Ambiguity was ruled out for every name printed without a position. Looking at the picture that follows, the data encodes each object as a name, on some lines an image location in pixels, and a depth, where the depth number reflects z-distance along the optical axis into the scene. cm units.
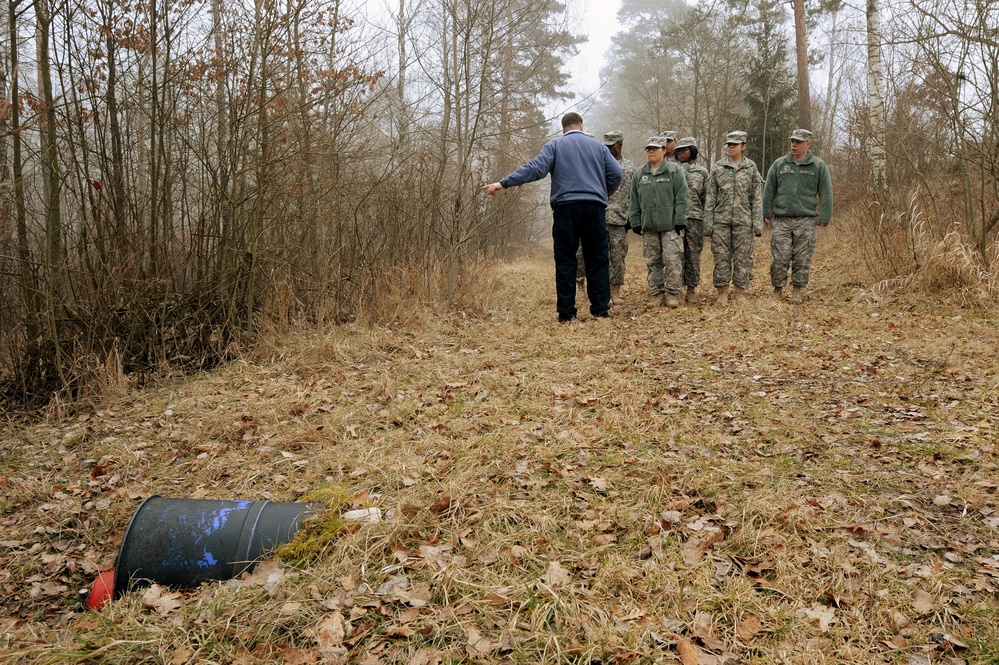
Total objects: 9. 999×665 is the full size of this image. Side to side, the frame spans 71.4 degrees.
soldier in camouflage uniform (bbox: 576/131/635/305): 926
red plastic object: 316
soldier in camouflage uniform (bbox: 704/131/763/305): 839
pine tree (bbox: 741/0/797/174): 1805
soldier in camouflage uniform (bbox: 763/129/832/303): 804
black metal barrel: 319
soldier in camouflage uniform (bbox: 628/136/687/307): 837
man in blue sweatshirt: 757
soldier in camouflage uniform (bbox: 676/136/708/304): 877
